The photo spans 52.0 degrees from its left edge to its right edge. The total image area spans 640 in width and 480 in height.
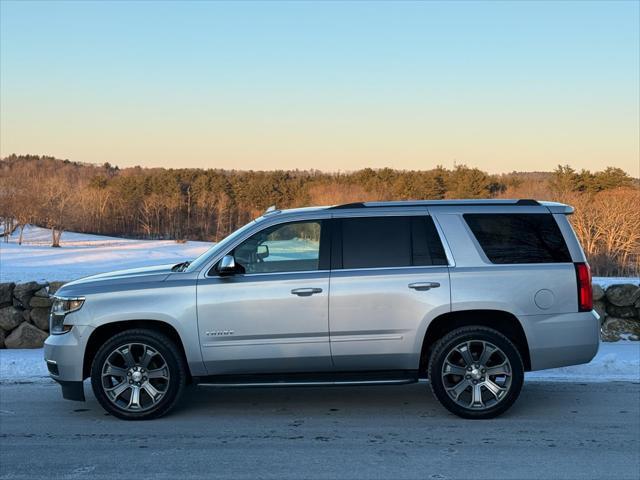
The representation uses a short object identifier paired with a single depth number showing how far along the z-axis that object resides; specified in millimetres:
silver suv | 5852
